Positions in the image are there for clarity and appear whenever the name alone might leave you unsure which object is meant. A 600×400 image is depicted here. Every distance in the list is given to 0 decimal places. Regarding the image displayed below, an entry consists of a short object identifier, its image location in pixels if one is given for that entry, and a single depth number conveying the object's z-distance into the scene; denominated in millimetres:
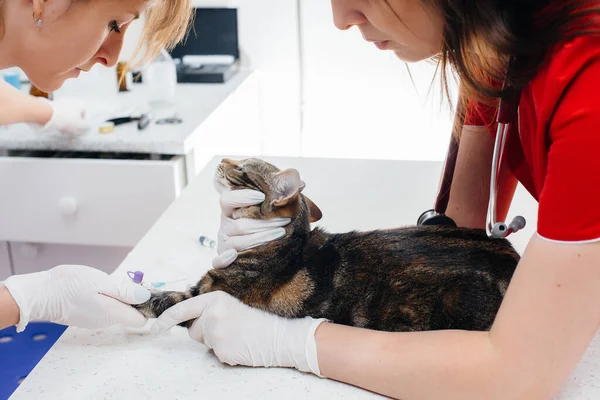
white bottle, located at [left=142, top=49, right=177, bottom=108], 2449
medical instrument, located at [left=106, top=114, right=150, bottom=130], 2154
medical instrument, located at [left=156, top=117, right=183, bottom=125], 2201
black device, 2678
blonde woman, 1038
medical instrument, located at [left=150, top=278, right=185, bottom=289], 1158
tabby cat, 976
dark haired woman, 742
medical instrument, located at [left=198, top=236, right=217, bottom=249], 1326
